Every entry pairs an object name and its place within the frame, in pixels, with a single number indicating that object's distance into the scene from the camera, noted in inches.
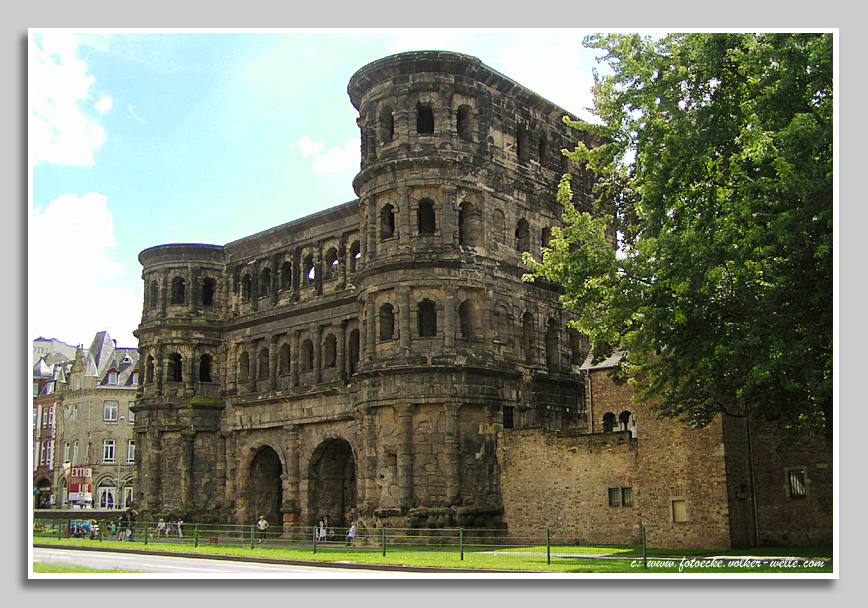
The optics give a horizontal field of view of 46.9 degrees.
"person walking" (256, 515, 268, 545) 1647.4
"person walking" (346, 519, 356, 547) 1424.2
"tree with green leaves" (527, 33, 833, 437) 859.4
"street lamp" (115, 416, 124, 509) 2979.8
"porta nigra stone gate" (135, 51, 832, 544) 1450.5
